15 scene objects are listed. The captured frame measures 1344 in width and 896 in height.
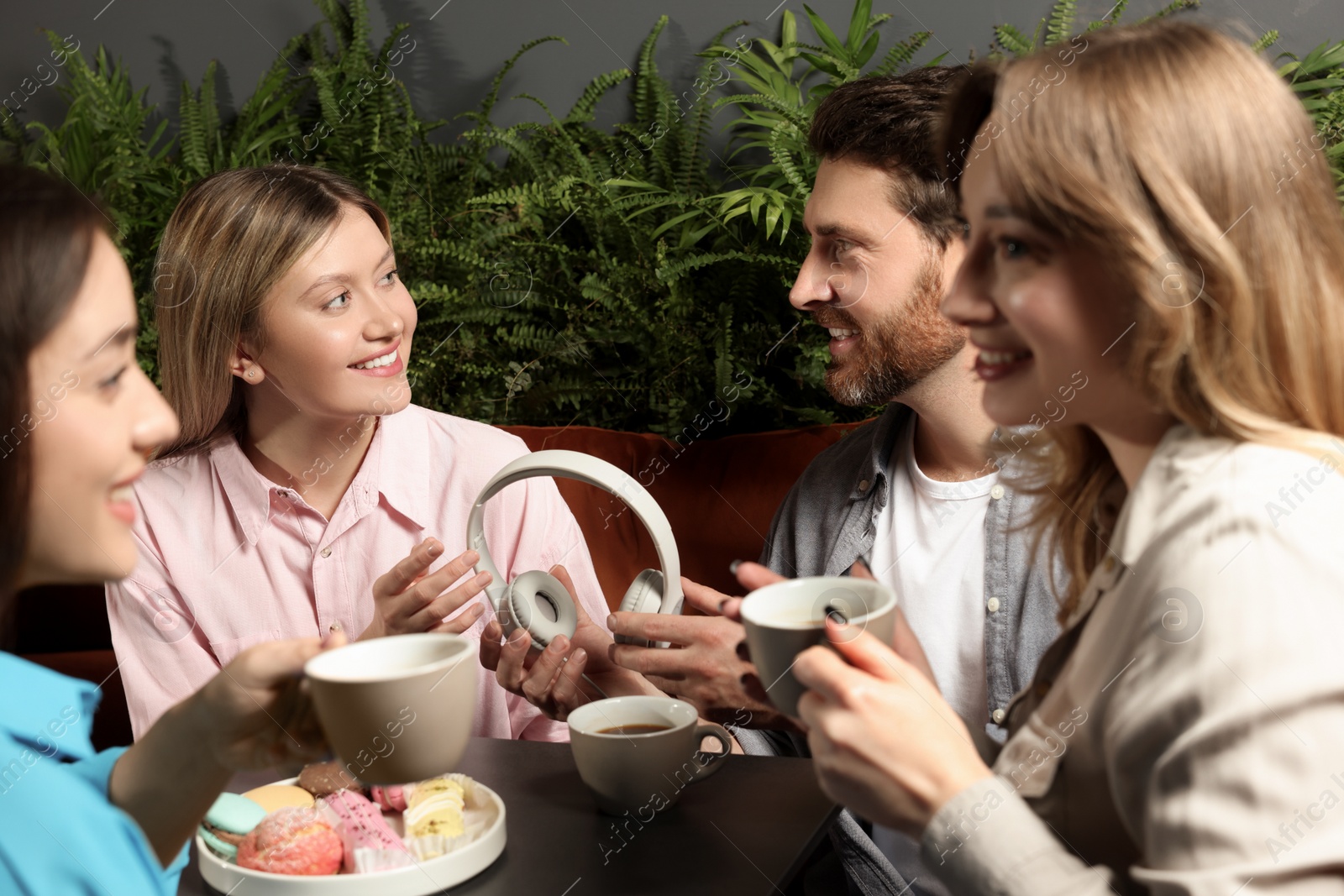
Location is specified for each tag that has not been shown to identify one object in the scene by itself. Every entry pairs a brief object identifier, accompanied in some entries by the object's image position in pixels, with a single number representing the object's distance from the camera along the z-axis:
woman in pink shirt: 1.96
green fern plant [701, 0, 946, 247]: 2.71
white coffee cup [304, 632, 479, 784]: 0.85
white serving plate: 1.10
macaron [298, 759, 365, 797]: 1.33
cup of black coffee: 1.26
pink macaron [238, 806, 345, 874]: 1.12
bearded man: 1.81
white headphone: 1.39
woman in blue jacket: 0.88
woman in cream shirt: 0.80
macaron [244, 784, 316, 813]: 1.29
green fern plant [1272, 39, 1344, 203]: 2.40
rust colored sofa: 2.55
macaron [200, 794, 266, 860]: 1.18
